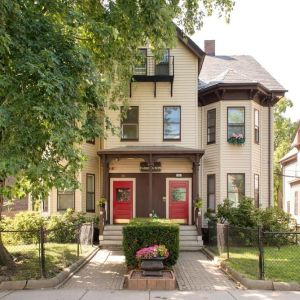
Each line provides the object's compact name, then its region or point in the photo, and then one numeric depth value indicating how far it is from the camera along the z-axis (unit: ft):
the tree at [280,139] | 142.20
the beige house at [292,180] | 115.44
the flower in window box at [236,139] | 72.95
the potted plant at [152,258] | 37.22
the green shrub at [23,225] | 64.34
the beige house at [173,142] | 73.20
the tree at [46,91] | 28.91
